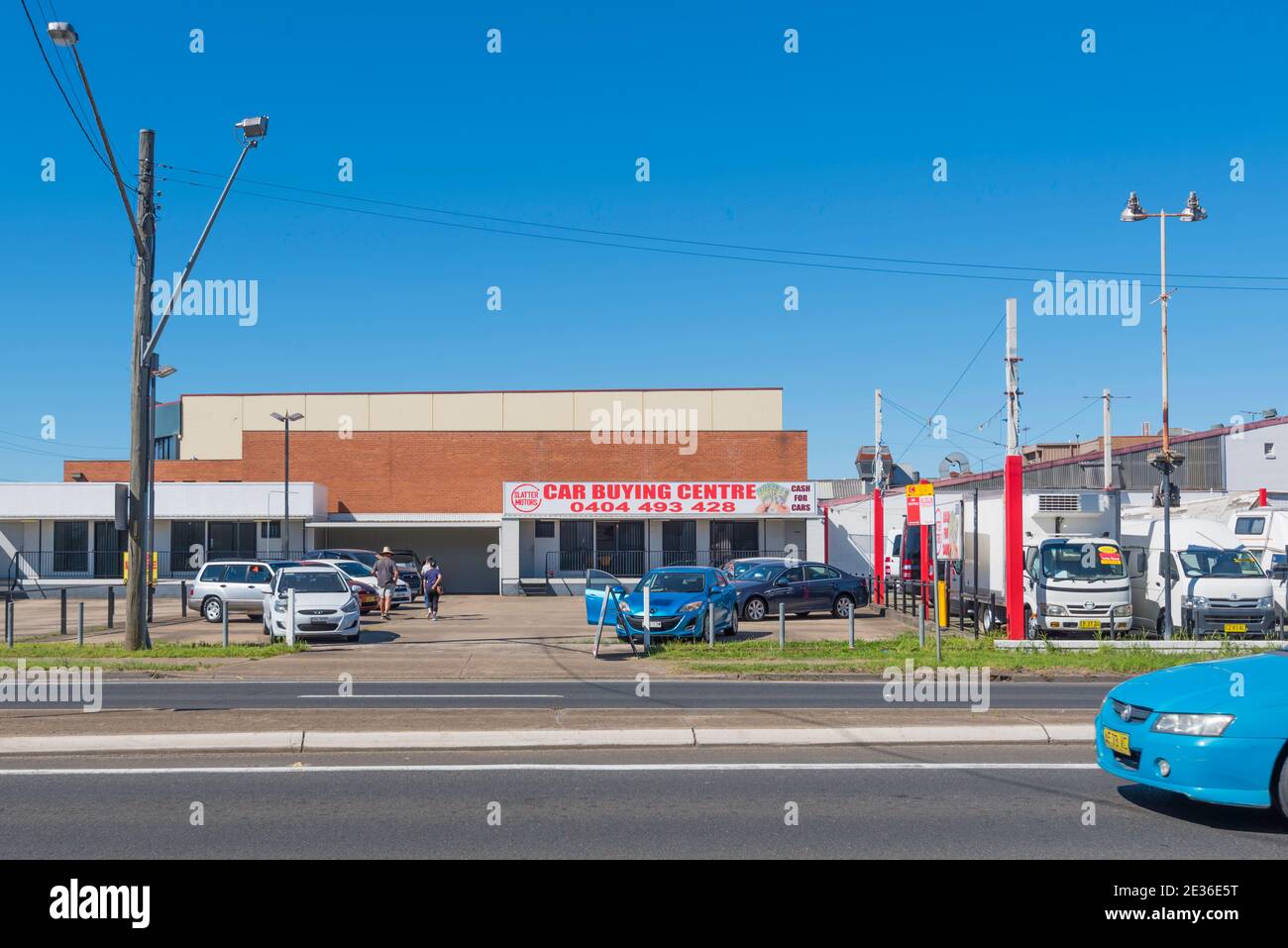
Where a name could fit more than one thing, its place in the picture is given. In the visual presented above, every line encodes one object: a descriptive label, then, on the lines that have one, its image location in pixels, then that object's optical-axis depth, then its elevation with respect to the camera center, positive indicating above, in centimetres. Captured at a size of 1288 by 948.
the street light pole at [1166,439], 2173 +206
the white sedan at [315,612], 2305 -176
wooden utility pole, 2019 +175
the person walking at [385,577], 3028 -135
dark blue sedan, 2912 -178
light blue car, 724 -143
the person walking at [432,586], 2912 -157
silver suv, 2947 -155
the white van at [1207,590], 2191 -145
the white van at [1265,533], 2534 -38
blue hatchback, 2136 -152
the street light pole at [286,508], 4047 +69
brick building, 4253 +156
